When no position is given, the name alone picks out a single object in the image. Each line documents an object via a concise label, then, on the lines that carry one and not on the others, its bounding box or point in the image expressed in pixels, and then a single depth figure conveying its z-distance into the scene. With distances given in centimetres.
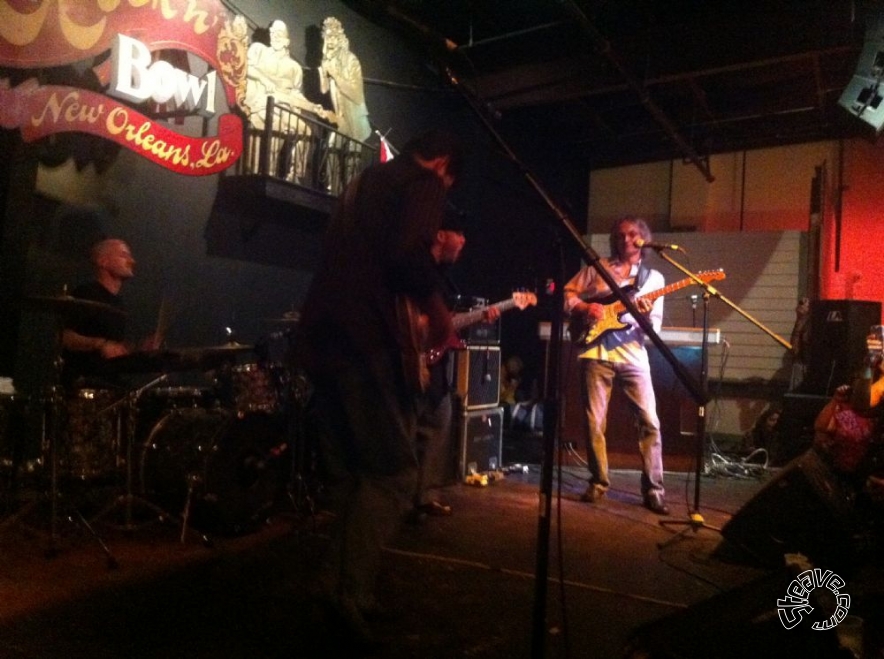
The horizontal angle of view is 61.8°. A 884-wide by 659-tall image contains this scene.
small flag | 689
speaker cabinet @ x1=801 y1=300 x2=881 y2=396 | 670
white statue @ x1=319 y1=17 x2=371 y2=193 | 655
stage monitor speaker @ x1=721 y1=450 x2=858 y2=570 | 323
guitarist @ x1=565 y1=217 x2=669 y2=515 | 477
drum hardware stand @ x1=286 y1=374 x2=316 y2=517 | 425
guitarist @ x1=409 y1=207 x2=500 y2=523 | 403
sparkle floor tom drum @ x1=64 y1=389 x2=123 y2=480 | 350
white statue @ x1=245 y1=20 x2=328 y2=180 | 585
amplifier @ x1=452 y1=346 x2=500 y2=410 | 547
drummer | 376
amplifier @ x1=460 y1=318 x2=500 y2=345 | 548
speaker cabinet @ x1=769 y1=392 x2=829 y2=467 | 657
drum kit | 350
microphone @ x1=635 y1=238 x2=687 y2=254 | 434
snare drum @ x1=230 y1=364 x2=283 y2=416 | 414
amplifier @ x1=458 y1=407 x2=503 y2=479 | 546
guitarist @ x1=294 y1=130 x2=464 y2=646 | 232
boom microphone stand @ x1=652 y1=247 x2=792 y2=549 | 413
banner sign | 411
